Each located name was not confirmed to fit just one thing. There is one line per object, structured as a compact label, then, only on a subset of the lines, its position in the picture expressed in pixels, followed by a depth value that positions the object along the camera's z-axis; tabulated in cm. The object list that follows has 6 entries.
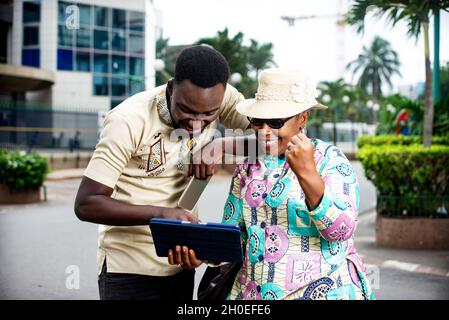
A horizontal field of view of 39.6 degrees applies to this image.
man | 194
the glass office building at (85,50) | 2545
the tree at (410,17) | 680
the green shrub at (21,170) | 1098
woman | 185
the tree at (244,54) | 2411
